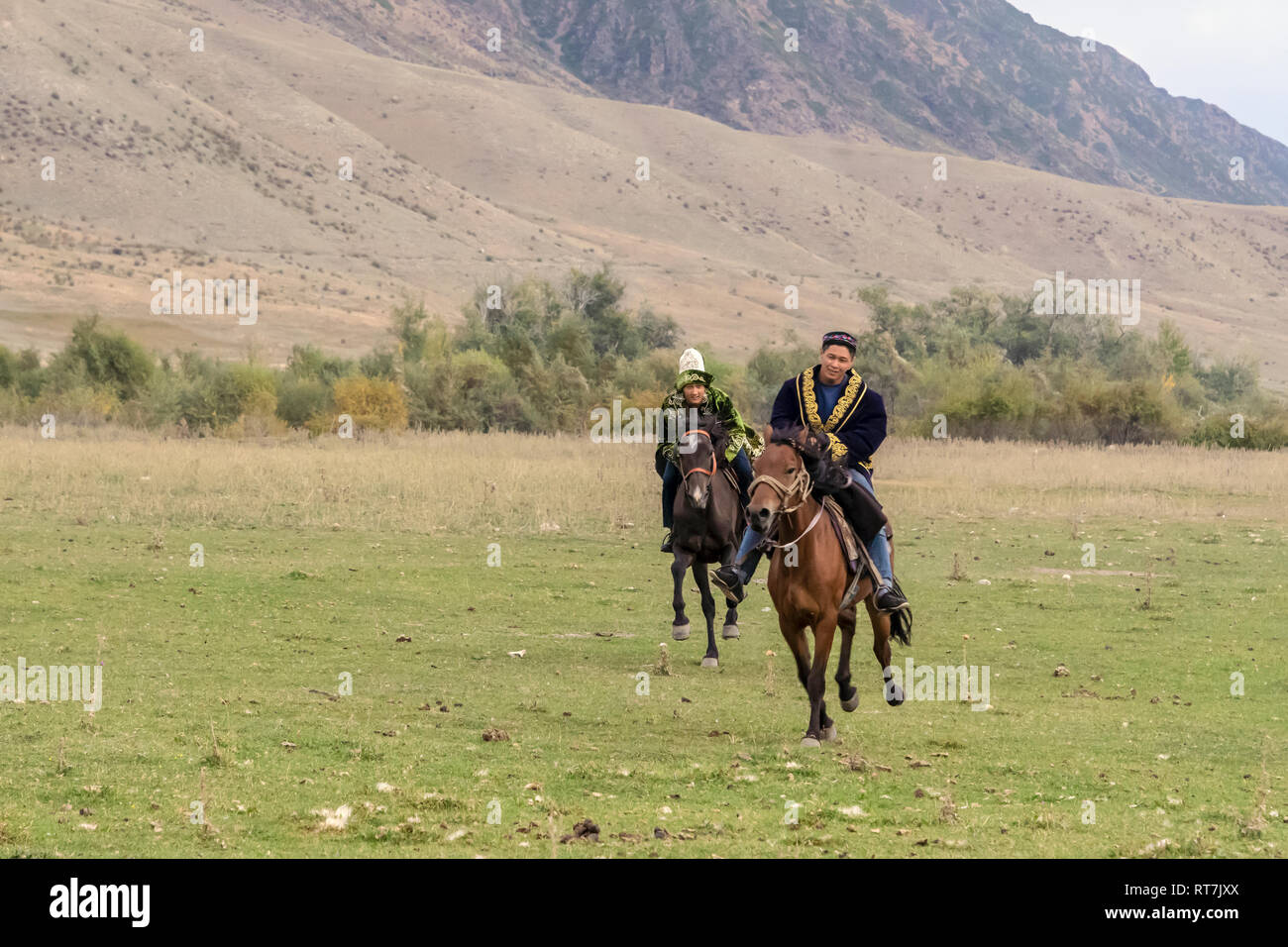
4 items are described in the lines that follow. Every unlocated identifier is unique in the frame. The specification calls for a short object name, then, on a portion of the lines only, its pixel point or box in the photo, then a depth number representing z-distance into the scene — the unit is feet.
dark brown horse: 46.62
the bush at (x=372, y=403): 137.90
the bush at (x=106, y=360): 155.02
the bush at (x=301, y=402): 146.30
